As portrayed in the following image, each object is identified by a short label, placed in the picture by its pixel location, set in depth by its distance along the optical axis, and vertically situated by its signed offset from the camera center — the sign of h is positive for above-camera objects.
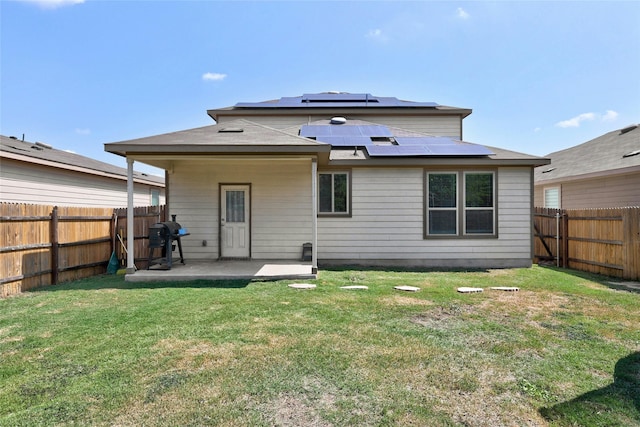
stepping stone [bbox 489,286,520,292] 6.27 -1.42
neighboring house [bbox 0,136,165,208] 8.97 +1.24
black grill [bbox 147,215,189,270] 7.71 -0.49
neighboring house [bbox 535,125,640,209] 9.98 +1.28
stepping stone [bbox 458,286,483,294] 6.07 -1.41
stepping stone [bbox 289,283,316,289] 6.35 -1.37
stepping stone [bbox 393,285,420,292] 6.18 -1.39
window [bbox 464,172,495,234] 8.88 +0.30
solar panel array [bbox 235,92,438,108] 13.90 +5.07
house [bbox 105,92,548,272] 8.86 +0.29
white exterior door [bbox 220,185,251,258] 9.34 -0.28
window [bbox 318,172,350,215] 9.04 +0.59
